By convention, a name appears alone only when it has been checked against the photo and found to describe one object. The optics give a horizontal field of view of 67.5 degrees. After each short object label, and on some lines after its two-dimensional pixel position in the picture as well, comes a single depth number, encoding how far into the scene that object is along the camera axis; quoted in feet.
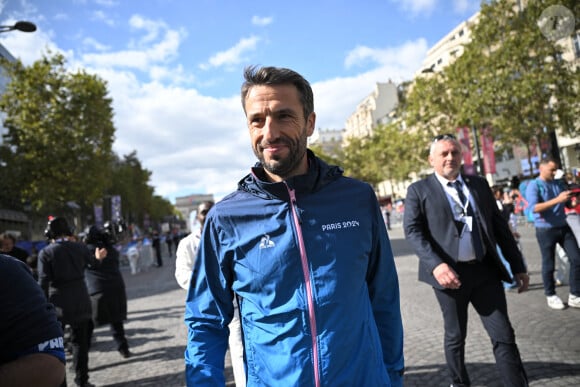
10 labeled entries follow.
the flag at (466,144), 74.02
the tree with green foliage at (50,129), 77.36
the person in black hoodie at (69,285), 17.79
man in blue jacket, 5.94
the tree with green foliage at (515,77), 63.31
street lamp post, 35.16
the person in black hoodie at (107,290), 21.47
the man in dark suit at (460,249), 10.94
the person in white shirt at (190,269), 12.35
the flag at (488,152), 81.25
